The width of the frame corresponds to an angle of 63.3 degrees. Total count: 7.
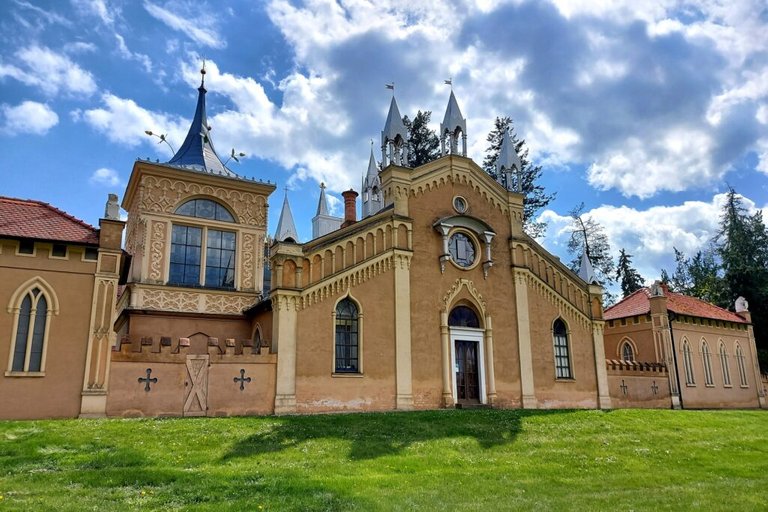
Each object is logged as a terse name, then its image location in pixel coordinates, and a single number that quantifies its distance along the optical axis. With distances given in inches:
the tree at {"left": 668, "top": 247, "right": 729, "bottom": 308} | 1696.6
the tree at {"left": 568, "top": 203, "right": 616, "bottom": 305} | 2011.6
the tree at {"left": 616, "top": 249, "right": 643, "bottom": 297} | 2036.2
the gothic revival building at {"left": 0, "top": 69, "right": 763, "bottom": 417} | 679.1
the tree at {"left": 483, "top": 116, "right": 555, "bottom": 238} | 1808.6
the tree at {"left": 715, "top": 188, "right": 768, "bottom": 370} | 1553.9
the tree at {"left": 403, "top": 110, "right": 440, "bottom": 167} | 1824.6
